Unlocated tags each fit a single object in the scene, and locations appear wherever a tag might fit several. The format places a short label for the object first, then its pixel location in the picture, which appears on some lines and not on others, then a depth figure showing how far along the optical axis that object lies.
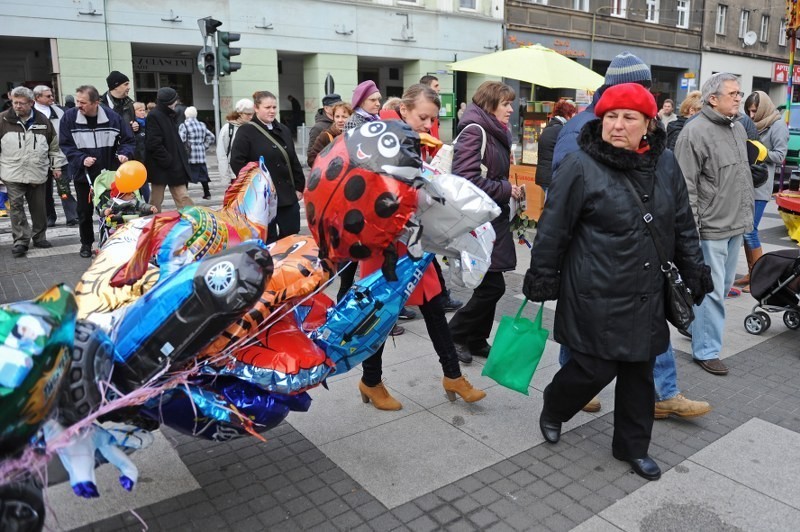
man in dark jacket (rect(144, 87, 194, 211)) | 7.88
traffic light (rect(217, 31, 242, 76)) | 11.30
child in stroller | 4.72
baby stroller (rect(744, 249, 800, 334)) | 5.29
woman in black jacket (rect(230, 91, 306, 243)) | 5.52
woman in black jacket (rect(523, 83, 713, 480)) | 3.09
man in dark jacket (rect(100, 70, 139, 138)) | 8.16
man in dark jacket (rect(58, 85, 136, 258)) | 7.55
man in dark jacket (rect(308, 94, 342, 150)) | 6.76
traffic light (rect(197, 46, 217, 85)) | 11.39
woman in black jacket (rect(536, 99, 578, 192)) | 7.66
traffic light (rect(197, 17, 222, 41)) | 10.97
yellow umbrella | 8.85
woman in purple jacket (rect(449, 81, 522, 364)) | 4.34
